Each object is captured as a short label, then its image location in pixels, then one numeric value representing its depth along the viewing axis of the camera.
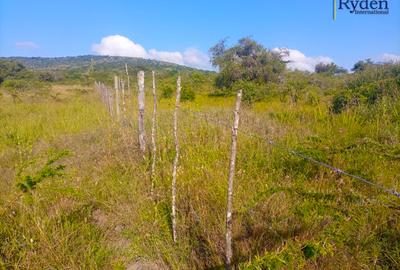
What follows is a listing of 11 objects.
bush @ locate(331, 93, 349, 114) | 5.18
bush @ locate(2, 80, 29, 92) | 16.95
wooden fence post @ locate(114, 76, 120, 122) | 6.00
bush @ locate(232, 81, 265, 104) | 8.48
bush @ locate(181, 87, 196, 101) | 13.46
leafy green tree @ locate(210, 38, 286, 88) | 14.82
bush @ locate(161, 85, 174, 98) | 14.84
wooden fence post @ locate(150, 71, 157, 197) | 2.55
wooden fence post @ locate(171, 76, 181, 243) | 1.98
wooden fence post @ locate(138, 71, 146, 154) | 3.74
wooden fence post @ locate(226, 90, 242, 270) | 1.36
